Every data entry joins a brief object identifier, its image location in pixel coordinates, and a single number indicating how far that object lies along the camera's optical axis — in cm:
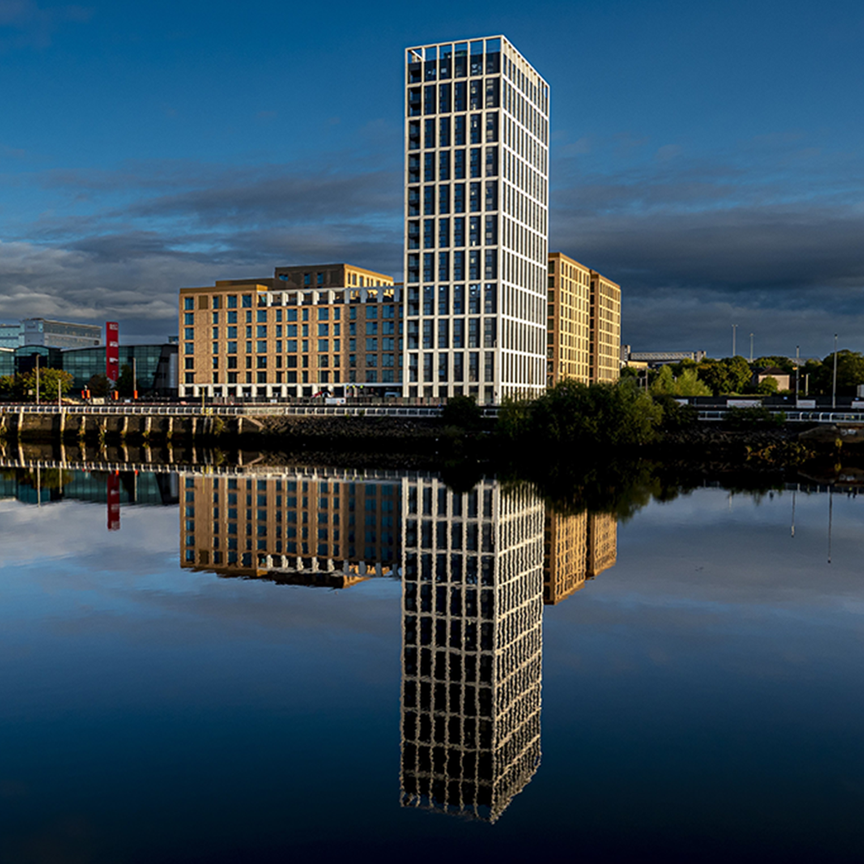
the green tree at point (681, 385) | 13712
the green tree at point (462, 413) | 8625
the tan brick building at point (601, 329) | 18638
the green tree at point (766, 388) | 19075
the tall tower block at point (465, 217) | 11319
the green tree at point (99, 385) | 17412
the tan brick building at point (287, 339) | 13700
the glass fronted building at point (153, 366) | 17525
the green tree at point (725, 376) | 18759
